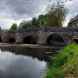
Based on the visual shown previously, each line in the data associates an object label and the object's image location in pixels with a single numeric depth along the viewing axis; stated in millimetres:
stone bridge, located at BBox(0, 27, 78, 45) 24544
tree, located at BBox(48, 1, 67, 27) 32926
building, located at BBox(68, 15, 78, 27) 31034
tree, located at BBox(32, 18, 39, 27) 42025
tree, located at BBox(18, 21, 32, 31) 43519
